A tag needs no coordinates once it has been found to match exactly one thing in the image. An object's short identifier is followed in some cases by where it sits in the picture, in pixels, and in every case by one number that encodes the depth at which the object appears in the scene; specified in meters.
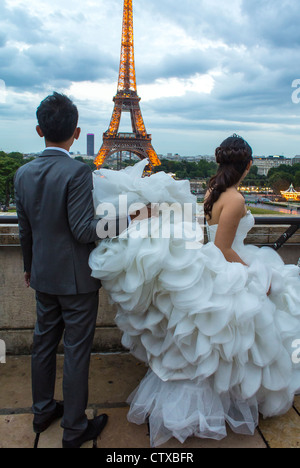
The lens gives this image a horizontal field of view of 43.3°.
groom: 1.99
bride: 2.04
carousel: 63.49
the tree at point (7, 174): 54.47
